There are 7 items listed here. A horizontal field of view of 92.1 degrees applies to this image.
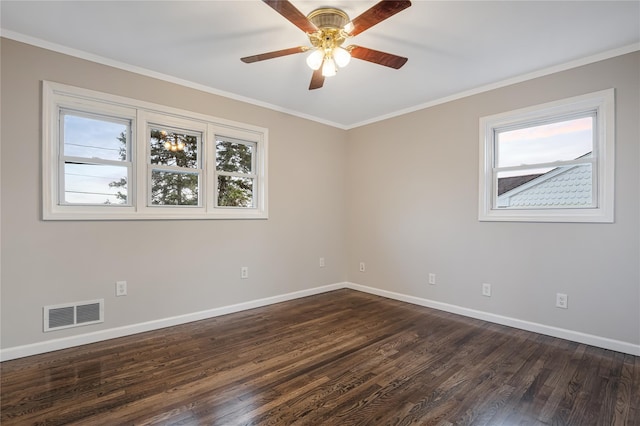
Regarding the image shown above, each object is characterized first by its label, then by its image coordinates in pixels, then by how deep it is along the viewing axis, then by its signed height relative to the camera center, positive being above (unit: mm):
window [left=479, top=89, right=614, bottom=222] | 2752 +510
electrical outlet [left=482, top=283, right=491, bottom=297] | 3410 -855
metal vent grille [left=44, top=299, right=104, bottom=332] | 2604 -906
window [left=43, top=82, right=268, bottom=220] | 2705 +523
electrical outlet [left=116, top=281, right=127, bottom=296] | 2914 -730
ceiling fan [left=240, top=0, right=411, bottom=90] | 1898 +1190
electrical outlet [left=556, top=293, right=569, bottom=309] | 2910 -834
